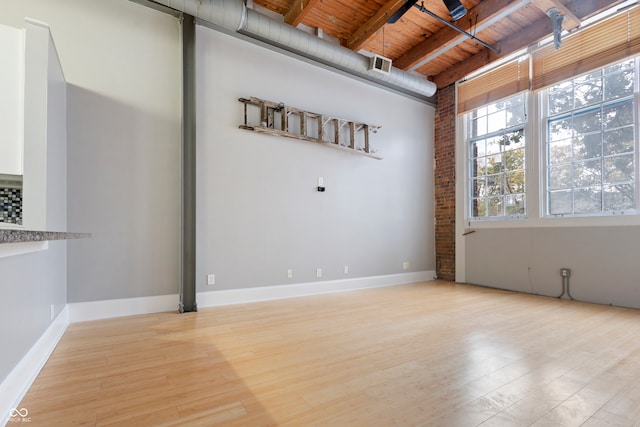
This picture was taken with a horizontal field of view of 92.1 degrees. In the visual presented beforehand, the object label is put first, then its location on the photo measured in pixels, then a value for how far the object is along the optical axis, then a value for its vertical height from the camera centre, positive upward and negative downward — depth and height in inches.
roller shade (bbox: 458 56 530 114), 195.0 +88.4
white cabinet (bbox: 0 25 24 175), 89.8 +34.1
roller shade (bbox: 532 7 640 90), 152.9 +88.8
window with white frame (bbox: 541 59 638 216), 156.4 +39.3
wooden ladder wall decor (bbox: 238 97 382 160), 166.3 +53.4
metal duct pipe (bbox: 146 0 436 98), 131.5 +90.6
